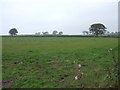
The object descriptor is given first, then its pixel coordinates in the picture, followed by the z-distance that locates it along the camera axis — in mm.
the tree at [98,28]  53146
